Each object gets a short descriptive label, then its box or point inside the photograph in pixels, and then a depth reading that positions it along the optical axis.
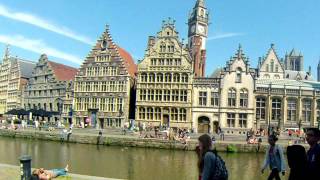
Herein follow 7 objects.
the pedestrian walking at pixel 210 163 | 5.10
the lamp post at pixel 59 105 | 47.33
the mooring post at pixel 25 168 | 8.72
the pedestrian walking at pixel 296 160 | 5.52
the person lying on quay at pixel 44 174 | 8.63
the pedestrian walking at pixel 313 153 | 5.22
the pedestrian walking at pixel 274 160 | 8.45
